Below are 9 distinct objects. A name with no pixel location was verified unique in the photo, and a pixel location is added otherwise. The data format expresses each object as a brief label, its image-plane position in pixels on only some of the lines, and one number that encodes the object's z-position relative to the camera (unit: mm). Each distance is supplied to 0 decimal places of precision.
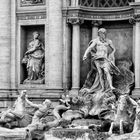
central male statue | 25141
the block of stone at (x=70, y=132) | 21406
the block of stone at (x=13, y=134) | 21031
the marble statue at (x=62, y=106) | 24297
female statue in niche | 27188
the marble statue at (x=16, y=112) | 23406
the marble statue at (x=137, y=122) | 20938
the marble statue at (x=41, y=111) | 22995
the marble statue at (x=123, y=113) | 21547
